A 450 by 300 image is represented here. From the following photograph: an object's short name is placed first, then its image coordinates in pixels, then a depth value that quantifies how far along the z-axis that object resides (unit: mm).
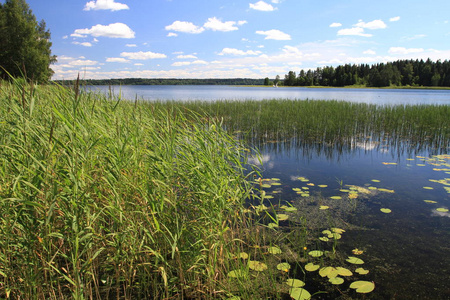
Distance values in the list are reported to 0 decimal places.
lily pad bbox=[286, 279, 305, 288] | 2523
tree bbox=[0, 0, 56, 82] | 24672
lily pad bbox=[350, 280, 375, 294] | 2479
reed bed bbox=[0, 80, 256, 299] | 1866
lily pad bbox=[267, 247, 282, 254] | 2951
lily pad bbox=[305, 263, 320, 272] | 2761
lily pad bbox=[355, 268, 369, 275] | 2723
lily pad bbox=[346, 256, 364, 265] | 2896
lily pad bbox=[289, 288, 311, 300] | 2369
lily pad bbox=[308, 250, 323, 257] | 2956
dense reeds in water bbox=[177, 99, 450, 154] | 8523
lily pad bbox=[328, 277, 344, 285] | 2598
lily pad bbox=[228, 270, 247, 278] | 2204
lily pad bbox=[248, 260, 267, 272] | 2668
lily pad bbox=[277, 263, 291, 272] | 2689
